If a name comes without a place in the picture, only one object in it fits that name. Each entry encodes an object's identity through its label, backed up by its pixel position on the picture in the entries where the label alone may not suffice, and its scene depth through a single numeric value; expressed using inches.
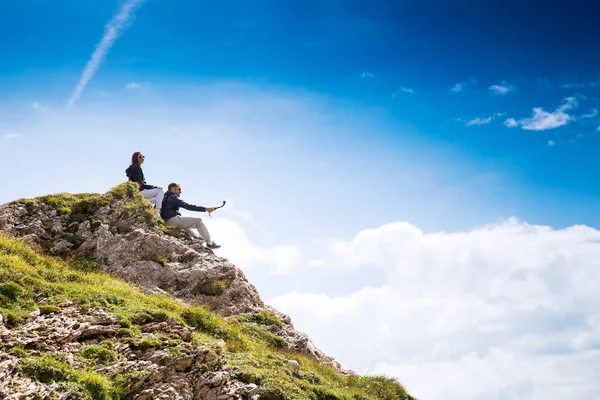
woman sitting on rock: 1198.3
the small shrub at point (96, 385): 535.5
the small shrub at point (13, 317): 610.4
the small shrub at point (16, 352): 553.0
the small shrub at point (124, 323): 679.1
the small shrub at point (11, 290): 659.4
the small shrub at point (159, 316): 733.9
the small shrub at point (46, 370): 531.8
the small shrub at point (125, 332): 660.1
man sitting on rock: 1156.5
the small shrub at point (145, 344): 639.1
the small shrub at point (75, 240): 991.6
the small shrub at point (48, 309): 658.2
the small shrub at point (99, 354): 596.7
